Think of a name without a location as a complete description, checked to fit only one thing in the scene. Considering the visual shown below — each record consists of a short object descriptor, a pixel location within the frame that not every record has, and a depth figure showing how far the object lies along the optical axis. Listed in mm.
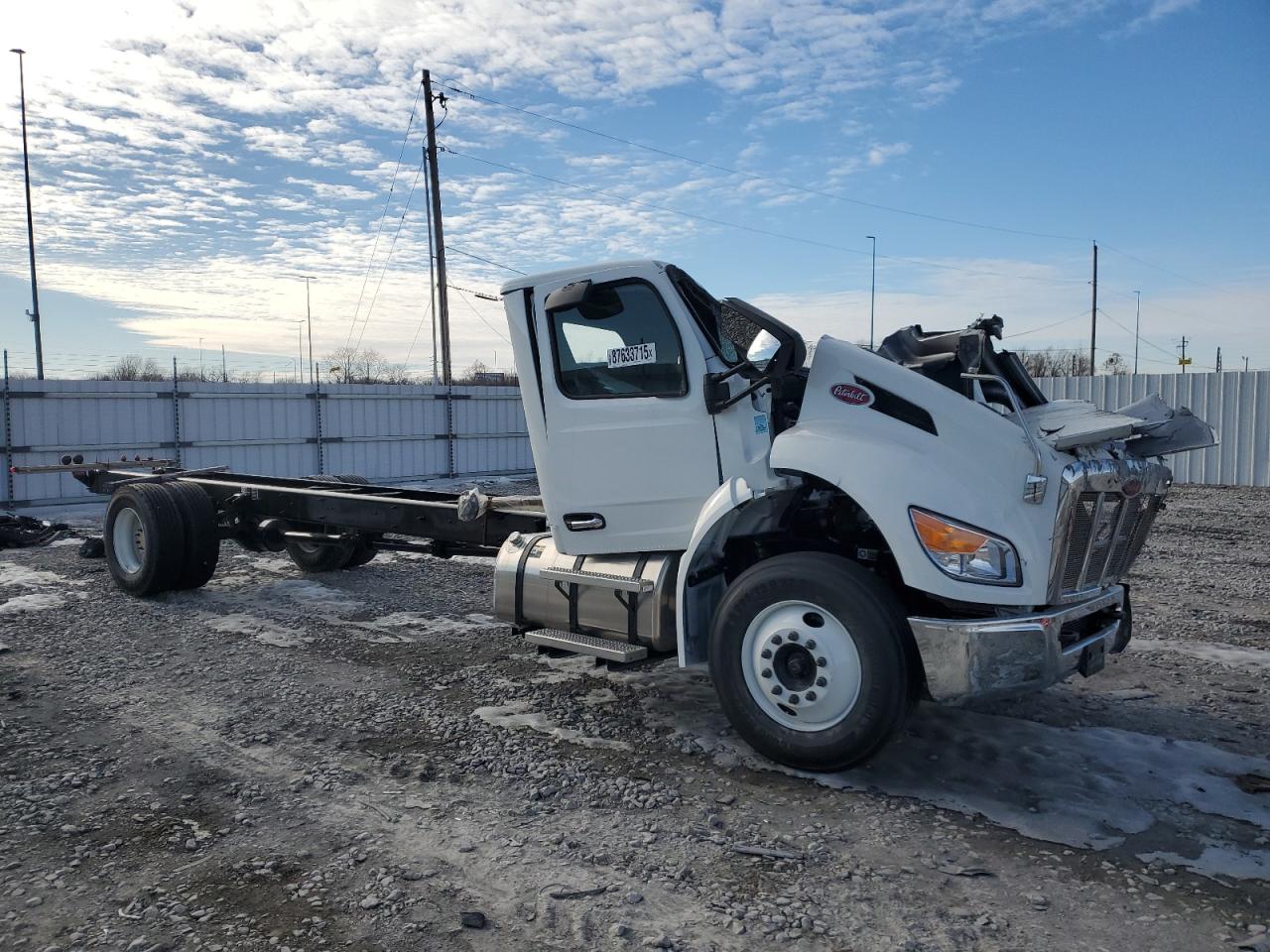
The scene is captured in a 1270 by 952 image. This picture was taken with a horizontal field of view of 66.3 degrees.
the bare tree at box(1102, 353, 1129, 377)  46912
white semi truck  4164
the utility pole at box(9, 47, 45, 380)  24188
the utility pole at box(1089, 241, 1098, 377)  46406
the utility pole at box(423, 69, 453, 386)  24755
